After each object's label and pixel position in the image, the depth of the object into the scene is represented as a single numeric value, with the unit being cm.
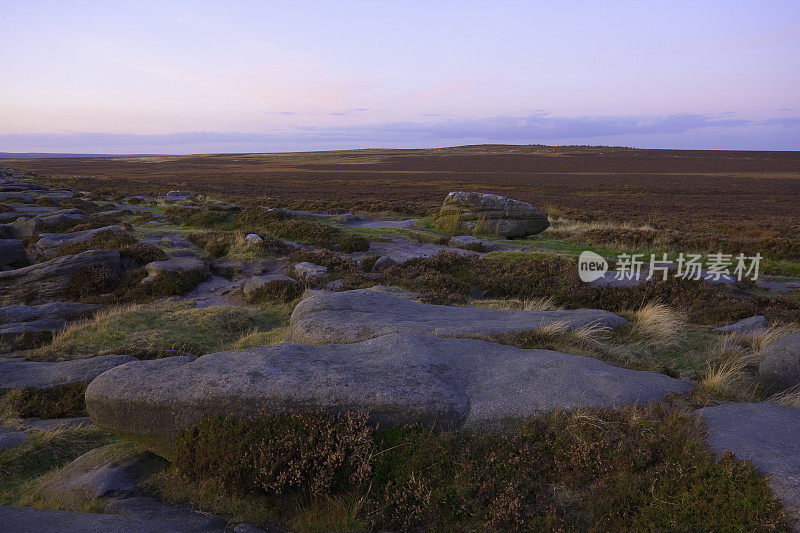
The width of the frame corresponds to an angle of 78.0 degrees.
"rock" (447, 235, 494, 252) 2345
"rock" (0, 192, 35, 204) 3769
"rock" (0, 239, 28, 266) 2050
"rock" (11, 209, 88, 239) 2573
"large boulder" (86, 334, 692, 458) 568
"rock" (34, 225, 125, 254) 2195
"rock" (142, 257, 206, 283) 1769
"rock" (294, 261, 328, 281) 1733
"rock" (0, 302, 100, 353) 1225
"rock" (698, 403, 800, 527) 431
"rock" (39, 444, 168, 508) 550
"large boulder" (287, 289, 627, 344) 862
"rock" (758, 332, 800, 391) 713
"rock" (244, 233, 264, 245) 2169
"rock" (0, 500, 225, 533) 440
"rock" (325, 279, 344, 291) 1585
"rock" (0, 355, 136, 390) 909
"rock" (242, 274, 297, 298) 1587
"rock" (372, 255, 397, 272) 1912
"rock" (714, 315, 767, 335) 1103
